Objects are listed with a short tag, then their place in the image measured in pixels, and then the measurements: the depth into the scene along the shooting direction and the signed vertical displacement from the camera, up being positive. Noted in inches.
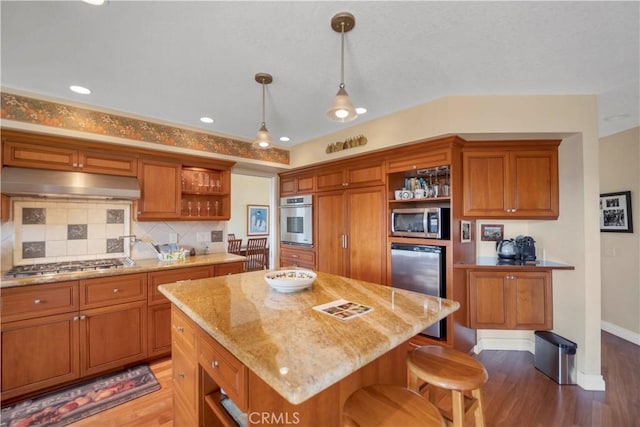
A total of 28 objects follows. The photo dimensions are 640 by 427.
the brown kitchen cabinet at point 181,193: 116.3 +11.4
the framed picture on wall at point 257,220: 298.7 -4.0
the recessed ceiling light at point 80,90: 91.4 +43.7
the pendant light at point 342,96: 60.1 +27.5
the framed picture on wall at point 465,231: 109.1 -6.4
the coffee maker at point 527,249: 113.7 -14.0
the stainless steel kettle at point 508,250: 114.0 -14.5
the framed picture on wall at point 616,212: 127.9 +1.6
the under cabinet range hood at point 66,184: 88.0 +11.5
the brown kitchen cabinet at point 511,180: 105.2 +14.1
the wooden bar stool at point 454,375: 46.6 -28.4
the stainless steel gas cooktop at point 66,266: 90.0 -18.3
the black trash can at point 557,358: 94.8 -51.2
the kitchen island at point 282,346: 35.3 -18.8
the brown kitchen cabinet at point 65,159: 91.6 +21.5
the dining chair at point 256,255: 251.0 -35.8
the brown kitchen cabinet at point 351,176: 127.4 +20.8
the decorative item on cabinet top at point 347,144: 127.2 +35.8
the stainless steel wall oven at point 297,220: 161.0 -2.3
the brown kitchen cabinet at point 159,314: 104.5 -38.3
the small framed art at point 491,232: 121.6 -7.3
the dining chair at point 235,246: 254.2 -27.7
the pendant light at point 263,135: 82.8 +24.9
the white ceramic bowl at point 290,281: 64.7 -16.0
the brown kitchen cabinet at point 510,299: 105.2 -32.9
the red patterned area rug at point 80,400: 76.6 -57.1
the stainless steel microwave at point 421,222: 104.7 -2.7
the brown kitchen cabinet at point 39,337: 81.4 -37.9
